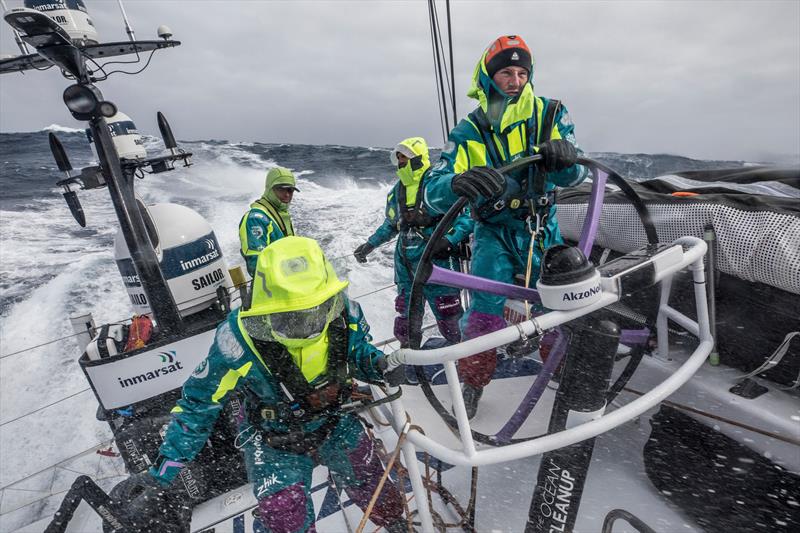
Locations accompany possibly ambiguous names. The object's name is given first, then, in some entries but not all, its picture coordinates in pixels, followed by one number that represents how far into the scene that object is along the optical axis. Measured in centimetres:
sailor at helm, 174
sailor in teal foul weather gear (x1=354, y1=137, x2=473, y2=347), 335
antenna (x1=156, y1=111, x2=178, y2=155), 357
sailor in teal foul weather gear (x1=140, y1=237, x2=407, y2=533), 157
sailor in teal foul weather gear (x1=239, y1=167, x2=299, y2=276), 329
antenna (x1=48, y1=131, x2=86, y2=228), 329
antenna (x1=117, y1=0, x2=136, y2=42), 366
